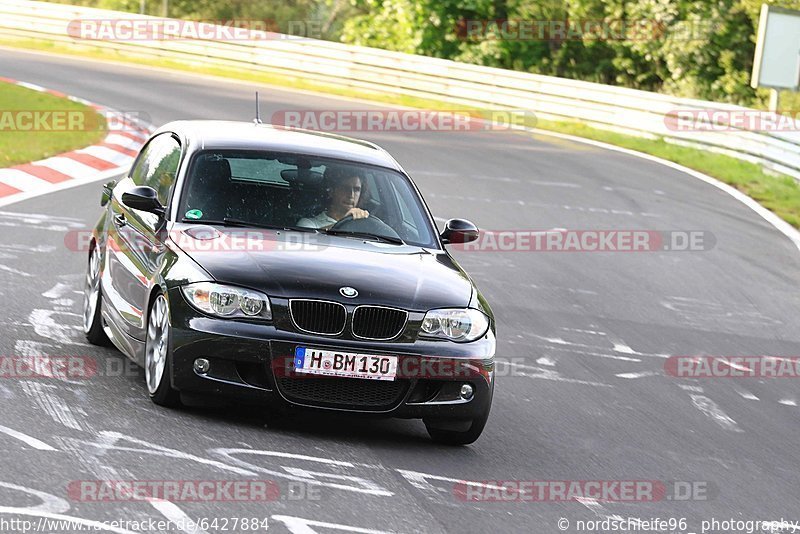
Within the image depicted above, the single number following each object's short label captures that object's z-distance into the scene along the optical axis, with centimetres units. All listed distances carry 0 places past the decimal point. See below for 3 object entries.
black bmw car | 1480
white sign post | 5153
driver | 1712
